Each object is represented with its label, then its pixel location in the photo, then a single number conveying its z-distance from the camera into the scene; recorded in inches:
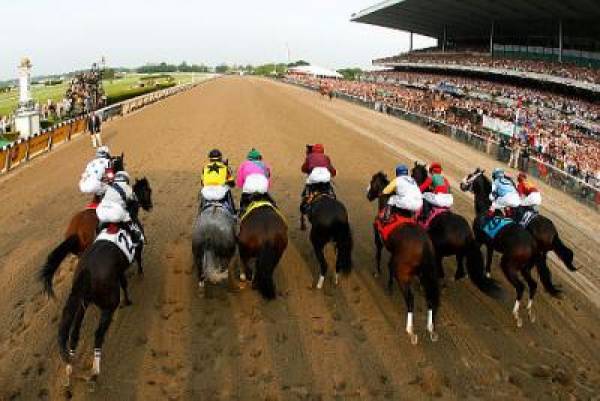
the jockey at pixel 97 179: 292.2
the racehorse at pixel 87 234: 237.9
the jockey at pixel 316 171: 338.0
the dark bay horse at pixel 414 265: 252.8
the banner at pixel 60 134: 781.0
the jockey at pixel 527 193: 301.4
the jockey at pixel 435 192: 302.8
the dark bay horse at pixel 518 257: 271.6
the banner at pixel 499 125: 799.3
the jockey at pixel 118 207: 246.2
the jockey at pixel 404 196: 276.7
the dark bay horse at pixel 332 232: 298.9
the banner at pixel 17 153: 621.0
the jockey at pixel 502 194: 297.5
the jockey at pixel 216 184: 296.7
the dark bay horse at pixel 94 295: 211.6
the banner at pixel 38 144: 685.6
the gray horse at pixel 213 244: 273.7
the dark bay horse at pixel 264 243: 272.8
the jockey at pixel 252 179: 307.6
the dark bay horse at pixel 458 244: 275.3
